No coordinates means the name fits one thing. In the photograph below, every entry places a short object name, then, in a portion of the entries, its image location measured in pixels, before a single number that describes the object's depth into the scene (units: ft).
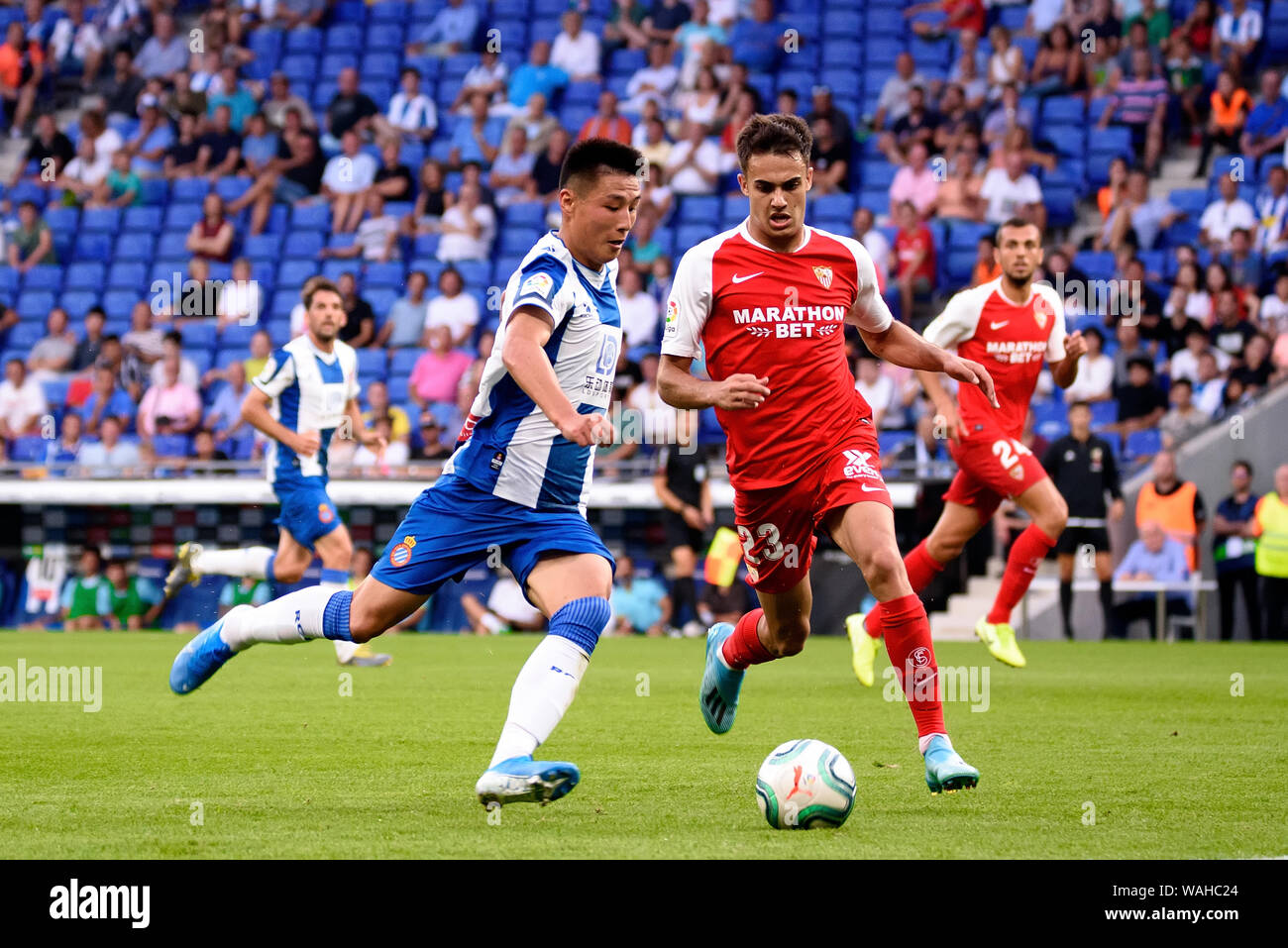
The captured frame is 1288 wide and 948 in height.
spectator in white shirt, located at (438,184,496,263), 66.18
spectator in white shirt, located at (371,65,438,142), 72.69
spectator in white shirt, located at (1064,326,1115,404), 54.65
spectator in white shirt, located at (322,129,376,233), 70.18
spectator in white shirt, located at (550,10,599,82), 72.84
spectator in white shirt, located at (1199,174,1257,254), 58.08
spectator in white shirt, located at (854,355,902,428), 54.39
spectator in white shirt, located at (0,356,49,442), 63.10
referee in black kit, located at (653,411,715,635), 53.31
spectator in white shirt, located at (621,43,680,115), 69.72
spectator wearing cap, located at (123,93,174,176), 75.97
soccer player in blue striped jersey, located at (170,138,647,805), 18.37
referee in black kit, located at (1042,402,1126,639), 50.96
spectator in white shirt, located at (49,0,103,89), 81.97
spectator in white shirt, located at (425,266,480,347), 61.31
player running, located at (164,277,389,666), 39.04
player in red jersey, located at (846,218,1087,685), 33.81
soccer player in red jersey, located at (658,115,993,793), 20.95
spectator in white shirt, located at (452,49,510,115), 73.41
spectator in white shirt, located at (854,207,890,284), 59.00
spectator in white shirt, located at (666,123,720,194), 65.67
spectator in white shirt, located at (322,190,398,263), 68.13
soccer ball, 17.20
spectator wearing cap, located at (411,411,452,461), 57.36
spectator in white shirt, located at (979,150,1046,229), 60.03
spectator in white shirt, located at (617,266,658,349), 58.55
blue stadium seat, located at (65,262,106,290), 70.49
